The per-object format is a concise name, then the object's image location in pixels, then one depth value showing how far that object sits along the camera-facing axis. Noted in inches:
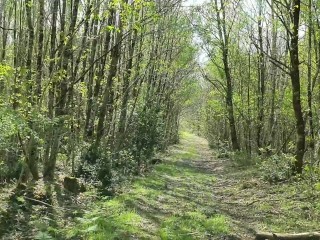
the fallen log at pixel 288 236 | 309.7
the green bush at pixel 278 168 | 588.7
